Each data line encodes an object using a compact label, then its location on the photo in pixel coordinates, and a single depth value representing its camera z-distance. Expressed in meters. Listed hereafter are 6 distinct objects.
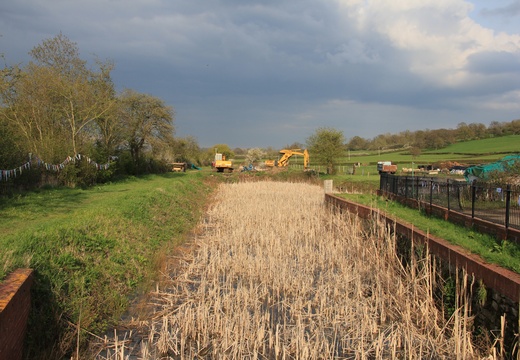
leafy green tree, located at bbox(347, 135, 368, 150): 102.62
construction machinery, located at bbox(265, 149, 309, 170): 49.84
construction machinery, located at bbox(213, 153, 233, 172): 51.31
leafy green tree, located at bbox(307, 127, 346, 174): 43.47
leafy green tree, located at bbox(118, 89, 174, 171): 38.73
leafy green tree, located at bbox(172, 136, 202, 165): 65.12
